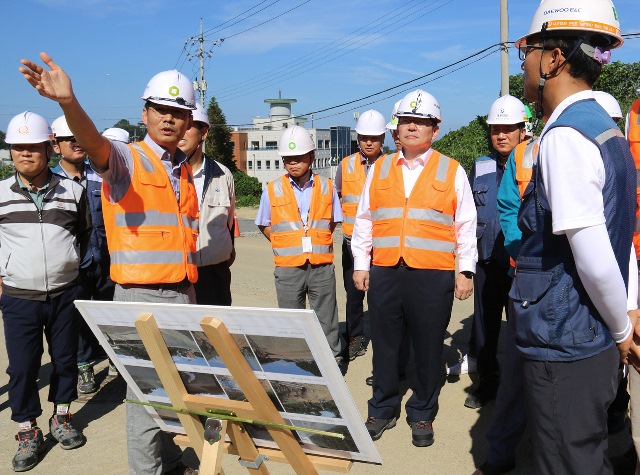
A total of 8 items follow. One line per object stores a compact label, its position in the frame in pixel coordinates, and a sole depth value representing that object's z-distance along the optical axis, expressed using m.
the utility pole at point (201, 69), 42.74
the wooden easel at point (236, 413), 2.30
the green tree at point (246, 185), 42.72
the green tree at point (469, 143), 16.38
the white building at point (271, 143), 73.61
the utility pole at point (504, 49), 16.36
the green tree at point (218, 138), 52.44
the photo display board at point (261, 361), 2.14
